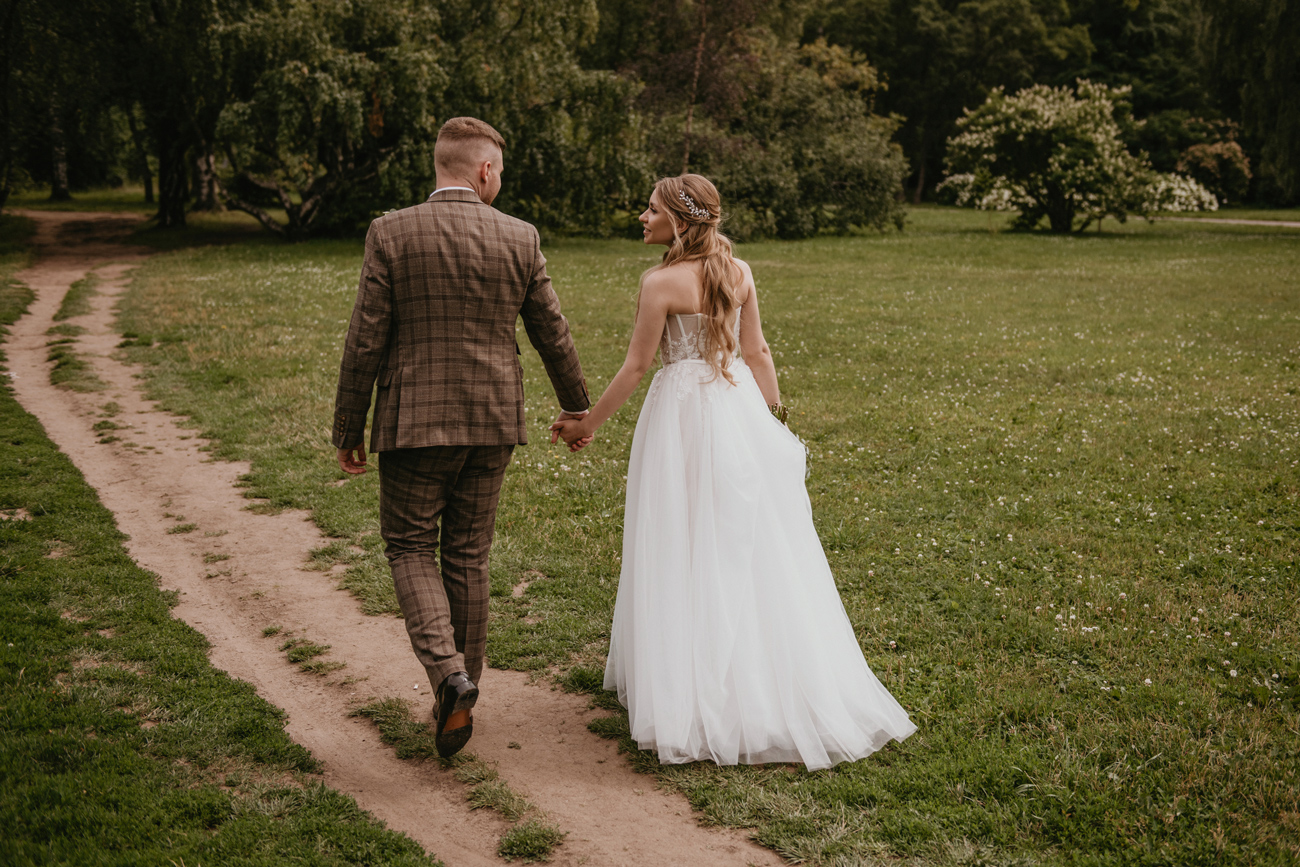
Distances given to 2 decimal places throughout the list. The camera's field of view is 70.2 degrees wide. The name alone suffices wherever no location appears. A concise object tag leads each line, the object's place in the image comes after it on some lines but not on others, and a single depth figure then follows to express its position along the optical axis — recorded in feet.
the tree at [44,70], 76.33
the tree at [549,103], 78.38
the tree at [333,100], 68.74
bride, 12.44
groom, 11.68
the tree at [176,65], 72.33
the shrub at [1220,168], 152.25
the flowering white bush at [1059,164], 99.04
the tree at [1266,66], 88.99
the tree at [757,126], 95.61
